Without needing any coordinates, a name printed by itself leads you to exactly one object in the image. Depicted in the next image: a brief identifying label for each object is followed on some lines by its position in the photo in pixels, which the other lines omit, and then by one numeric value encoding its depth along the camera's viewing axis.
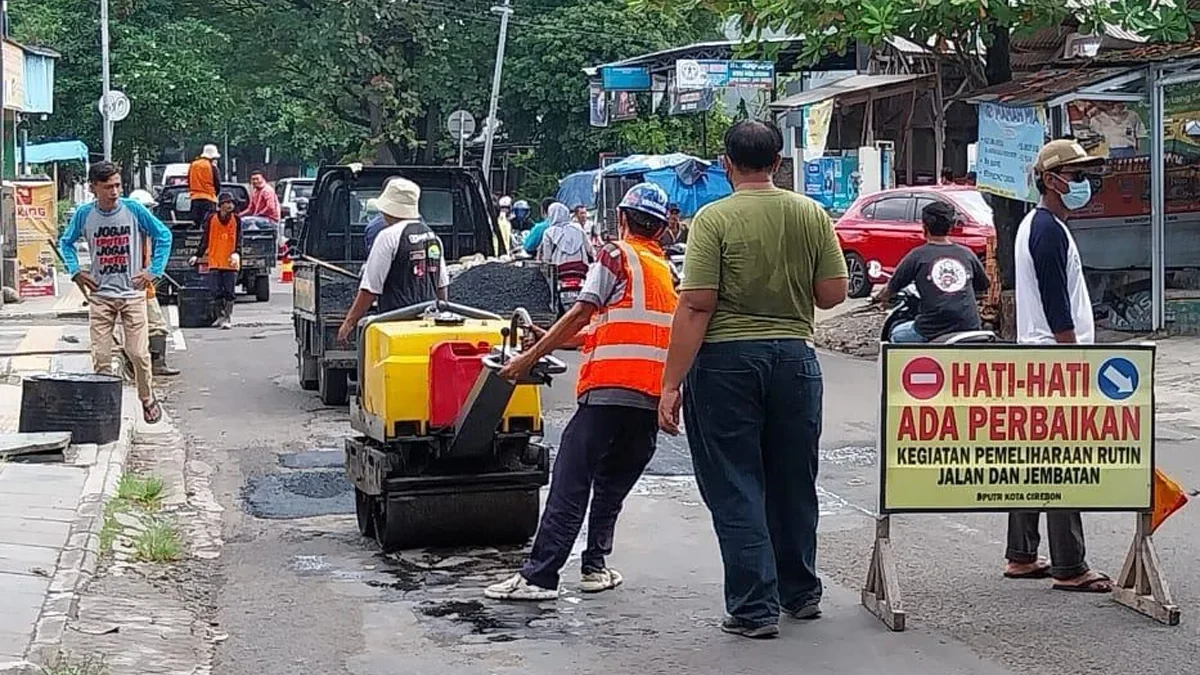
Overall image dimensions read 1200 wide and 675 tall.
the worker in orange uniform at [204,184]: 22.17
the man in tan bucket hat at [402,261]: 10.82
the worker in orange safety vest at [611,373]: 7.28
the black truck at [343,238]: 13.91
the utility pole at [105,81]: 30.06
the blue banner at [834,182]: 28.20
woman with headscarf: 20.27
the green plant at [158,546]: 8.45
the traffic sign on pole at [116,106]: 30.42
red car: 23.05
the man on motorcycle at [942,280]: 11.09
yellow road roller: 8.14
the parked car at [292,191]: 42.77
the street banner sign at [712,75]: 30.88
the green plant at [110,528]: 8.48
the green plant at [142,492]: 9.84
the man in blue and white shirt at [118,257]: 12.16
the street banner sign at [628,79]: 35.16
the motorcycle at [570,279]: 19.89
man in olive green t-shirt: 6.72
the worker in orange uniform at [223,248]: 19.98
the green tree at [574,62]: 42.75
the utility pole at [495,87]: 37.44
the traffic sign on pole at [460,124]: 34.94
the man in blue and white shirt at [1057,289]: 7.49
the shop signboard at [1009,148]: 17.19
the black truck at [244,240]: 22.95
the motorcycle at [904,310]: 11.47
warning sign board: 7.13
